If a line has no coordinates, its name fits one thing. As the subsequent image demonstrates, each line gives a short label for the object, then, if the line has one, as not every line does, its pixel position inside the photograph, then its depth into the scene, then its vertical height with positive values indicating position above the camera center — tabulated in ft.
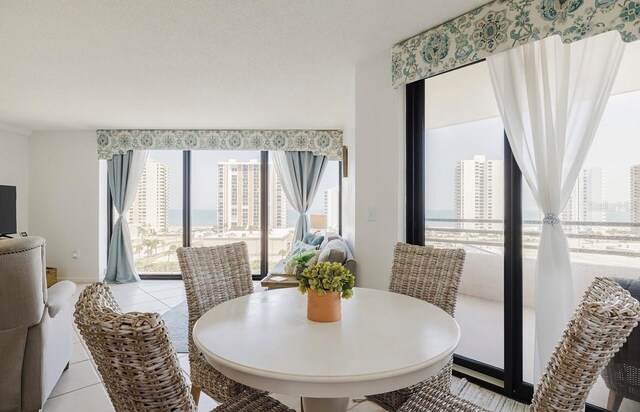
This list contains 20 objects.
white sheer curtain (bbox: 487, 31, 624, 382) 5.73 +1.29
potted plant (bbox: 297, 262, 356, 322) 4.21 -1.10
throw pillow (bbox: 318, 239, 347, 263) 9.59 -1.50
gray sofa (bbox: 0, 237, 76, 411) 5.69 -2.24
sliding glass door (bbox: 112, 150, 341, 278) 18.31 -0.20
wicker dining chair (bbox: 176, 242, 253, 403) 4.99 -1.54
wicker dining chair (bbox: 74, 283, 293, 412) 2.36 -1.16
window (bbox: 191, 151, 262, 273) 18.47 +0.32
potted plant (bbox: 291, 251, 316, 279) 10.87 -1.96
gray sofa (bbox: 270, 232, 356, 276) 9.32 -1.54
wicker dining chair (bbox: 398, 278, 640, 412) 2.53 -1.19
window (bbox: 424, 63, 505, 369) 7.23 +0.08
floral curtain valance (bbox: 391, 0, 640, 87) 5.20 +3.28
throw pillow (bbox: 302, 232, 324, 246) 15.39 -1.73
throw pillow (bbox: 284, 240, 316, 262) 13.99 -1.98
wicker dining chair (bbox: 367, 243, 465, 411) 5.55 -1.33
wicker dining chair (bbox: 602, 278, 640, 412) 5.34 -2.78
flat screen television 14.35 -0.28
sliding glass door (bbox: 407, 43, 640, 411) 5.84 -0.12
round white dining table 3.04 -1.57
